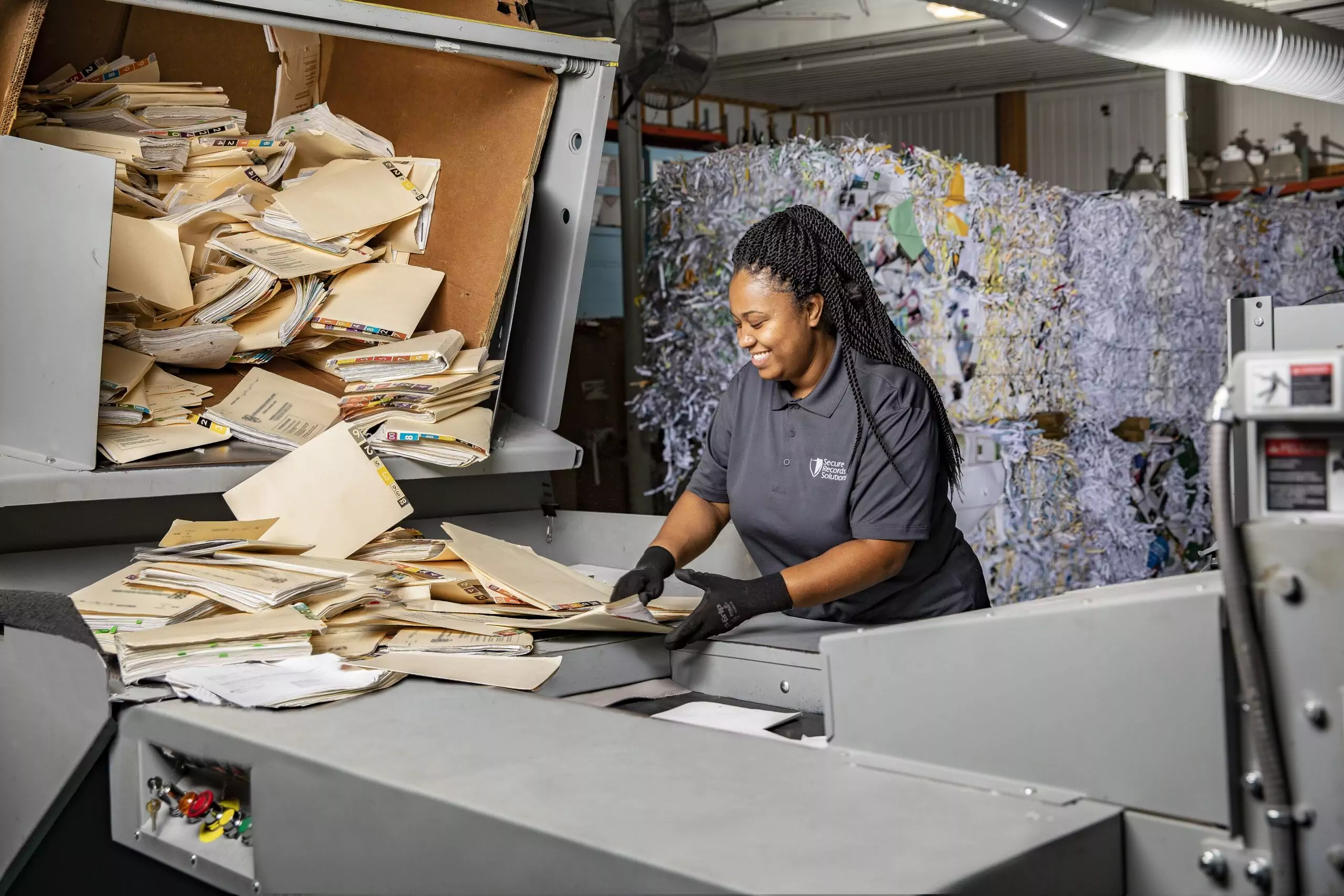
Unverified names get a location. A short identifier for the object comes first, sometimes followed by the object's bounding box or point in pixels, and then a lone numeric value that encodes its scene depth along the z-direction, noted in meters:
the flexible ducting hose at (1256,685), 1.09
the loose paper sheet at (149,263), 2.64
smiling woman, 2.26
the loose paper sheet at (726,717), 1.80
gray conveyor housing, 1.13
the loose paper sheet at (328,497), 2.45
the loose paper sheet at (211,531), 2.24
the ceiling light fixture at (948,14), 8.69
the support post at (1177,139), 7.29
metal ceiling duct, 5.10
